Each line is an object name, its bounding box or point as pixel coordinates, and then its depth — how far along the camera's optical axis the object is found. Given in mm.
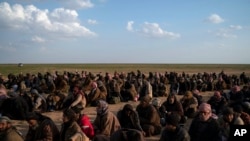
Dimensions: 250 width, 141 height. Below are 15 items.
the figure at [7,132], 5964
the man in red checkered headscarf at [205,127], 6629
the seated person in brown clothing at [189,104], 10995
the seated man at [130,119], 7910
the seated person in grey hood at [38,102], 12133
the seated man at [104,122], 7566
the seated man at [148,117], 8930
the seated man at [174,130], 5914
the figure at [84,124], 7078
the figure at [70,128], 6224
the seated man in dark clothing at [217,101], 10915
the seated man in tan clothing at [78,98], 11508
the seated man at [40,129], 6484
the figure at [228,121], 6720
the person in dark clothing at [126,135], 5316
